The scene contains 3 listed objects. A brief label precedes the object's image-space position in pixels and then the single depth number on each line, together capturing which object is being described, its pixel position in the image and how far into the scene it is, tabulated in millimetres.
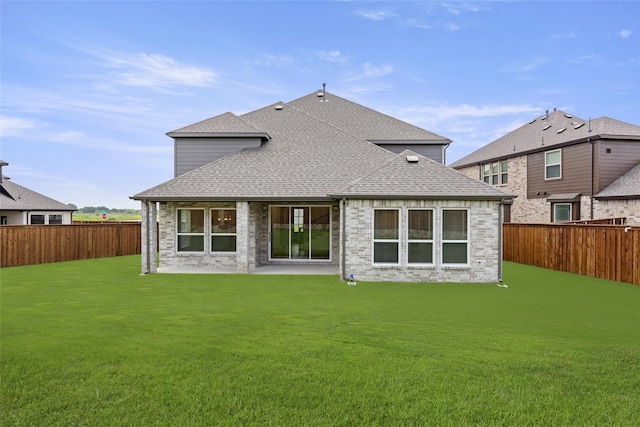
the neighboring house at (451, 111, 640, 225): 19219
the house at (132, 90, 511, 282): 12609
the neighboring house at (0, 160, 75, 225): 26422
